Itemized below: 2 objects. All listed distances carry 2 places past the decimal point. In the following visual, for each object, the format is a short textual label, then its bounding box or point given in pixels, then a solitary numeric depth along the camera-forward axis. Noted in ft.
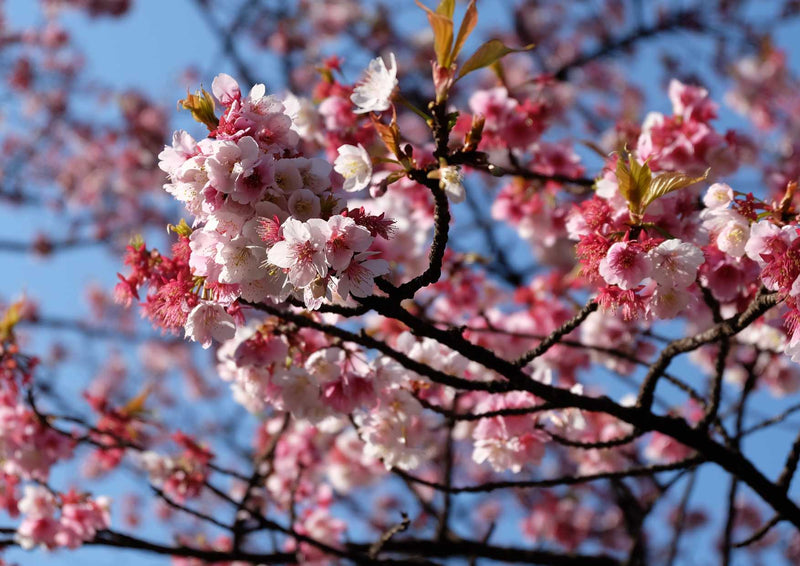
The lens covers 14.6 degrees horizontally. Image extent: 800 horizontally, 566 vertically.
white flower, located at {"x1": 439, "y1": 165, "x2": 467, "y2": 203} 4.70
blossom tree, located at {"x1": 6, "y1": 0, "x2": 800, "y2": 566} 4.70
